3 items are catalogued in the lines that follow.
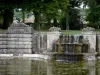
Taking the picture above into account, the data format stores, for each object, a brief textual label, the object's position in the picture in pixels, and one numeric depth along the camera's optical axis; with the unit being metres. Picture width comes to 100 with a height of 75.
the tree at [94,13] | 42.91
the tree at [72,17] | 47.31
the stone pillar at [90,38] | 22.61
